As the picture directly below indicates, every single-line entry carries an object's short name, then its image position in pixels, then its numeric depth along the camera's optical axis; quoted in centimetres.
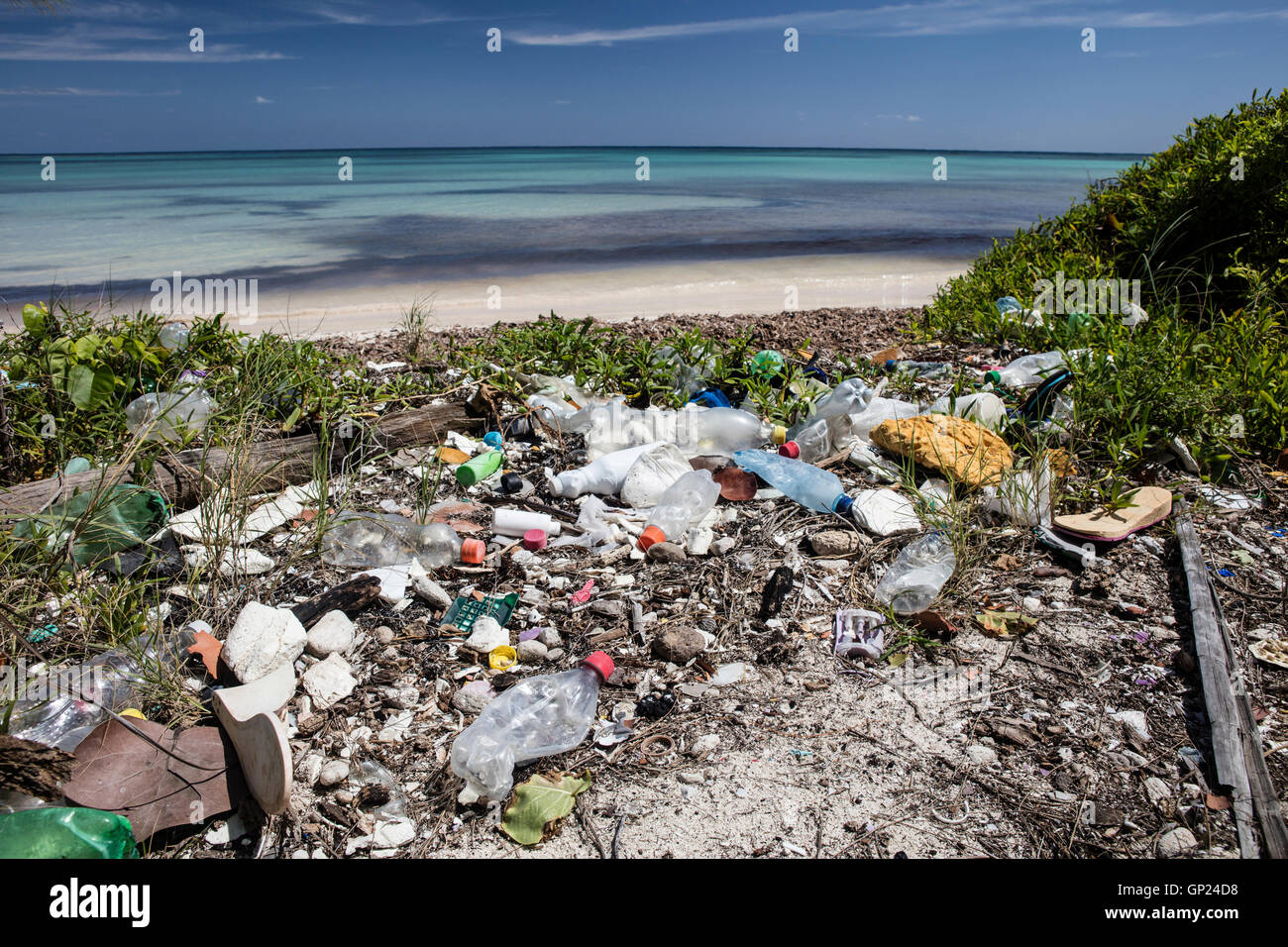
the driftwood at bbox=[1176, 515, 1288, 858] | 144
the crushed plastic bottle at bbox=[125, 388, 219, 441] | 278
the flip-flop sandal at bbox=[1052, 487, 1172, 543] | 247
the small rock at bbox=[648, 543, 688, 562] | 253
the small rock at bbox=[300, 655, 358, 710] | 189
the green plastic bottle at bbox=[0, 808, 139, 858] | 131
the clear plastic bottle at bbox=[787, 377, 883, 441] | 338
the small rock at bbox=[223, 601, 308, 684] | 190
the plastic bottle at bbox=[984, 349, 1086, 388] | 369
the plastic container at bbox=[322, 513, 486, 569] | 252
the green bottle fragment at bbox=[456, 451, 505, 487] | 303
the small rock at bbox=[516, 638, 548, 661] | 205
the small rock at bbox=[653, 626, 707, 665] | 204
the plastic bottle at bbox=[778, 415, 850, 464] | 327
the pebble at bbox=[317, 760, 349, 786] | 165
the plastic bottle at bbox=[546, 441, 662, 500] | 298
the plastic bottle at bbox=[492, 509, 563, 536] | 270
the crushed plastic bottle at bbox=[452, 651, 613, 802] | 163
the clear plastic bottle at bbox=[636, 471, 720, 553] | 264
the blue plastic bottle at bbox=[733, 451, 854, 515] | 279
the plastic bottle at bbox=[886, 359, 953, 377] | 407
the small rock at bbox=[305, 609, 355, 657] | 203
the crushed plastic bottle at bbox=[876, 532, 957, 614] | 219
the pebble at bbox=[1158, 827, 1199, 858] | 143
